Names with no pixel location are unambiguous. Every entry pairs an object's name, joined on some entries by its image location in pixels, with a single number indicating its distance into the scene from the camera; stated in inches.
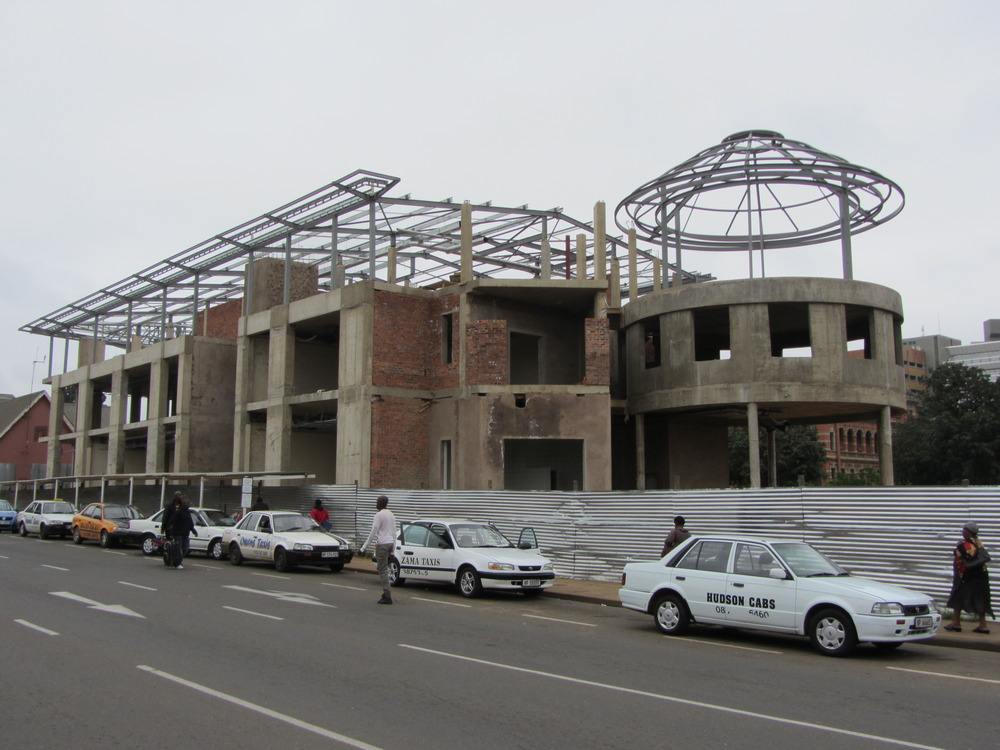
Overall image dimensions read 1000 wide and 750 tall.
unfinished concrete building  1171.9
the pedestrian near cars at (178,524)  830.5
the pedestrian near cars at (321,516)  1049.5
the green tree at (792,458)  2588.6
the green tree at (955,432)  2213.3
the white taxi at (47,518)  1302.9
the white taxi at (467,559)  663.8
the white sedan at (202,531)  963.3
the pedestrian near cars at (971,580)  500.1
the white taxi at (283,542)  843.4
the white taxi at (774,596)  432.8
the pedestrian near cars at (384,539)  609.0
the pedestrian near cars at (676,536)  614.5
